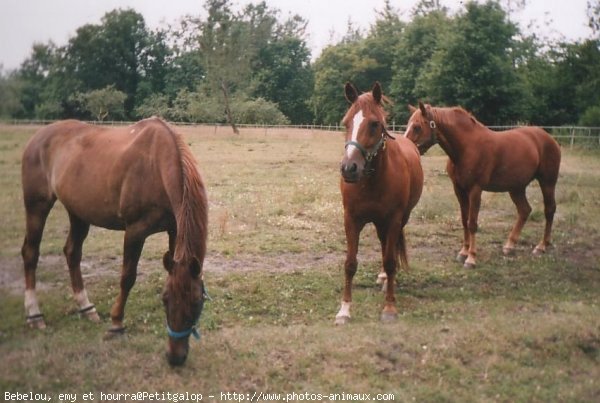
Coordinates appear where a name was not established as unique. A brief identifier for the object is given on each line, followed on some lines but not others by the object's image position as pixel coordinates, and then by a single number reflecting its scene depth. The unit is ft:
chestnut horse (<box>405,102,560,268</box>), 24.84
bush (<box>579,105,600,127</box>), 82.89
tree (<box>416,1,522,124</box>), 79.82
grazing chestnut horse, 12.86
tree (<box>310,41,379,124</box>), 52.55
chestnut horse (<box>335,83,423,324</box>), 15.69
